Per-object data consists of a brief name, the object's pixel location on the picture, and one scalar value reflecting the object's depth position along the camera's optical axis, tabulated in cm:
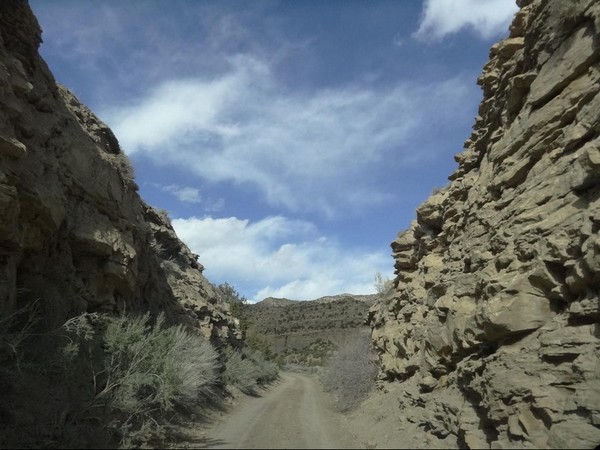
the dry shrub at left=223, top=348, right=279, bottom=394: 2697
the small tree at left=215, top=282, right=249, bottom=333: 4703
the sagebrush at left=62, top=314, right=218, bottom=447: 1046
